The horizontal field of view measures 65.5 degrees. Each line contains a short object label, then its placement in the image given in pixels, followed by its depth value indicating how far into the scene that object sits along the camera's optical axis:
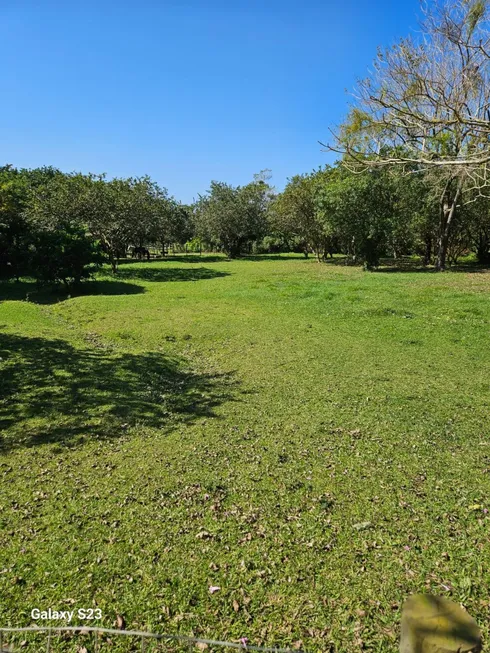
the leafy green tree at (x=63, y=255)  18.52
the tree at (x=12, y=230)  20.69
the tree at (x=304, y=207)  38.41
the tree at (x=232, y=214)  46.28
